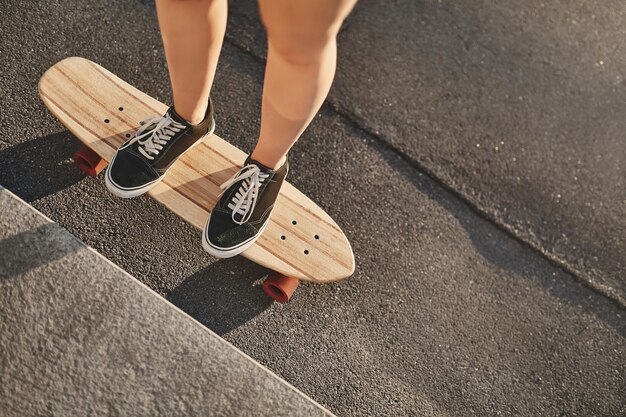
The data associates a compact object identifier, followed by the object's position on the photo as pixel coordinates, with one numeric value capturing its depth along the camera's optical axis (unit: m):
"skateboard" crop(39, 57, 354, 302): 1.83
